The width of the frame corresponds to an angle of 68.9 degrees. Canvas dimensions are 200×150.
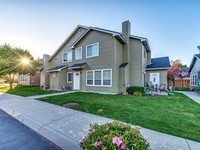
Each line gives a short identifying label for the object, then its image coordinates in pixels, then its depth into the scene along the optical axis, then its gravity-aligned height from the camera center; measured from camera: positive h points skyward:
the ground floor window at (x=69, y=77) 20.61 +0.10
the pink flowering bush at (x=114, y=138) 2.28 -1.00
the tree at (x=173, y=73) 27.92 +0.95
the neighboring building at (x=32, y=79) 32.06 -0.32
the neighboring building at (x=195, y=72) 20.49 +0.92
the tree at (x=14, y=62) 22.42 +2.53
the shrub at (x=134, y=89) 14.60 -1.12
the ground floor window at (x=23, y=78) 33.84 -0.09
